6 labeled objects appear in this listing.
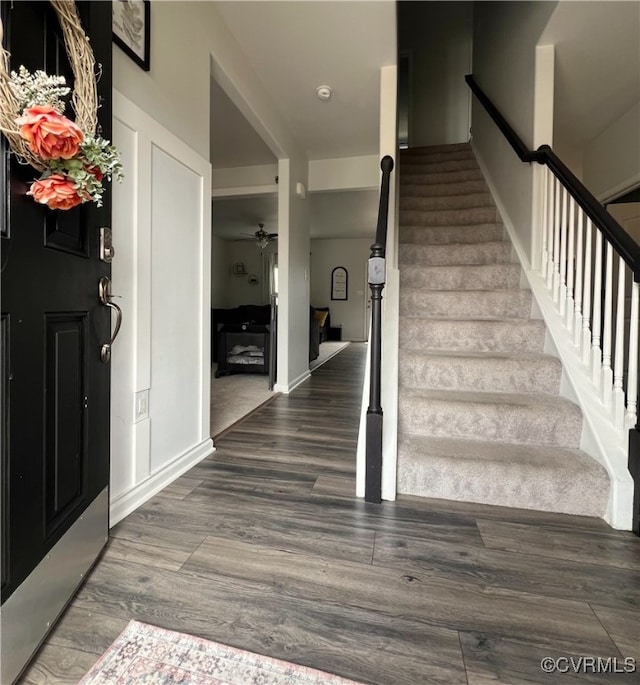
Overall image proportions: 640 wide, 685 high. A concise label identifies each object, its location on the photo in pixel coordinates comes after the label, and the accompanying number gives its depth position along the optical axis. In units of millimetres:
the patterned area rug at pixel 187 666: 782
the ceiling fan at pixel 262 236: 7379
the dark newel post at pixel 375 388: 1496
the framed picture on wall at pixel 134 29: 1363
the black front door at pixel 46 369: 765
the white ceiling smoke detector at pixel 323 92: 2836
